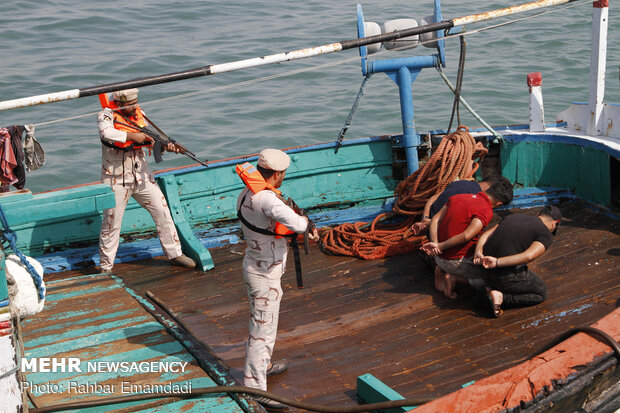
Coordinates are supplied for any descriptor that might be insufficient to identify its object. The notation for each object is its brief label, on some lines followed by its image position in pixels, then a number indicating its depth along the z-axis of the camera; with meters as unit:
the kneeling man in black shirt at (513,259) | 11.13
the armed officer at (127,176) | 12.86
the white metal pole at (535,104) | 15.45
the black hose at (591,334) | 7.82
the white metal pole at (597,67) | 14.41
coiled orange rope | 13.78
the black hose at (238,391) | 7.89
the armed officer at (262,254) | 9.04
